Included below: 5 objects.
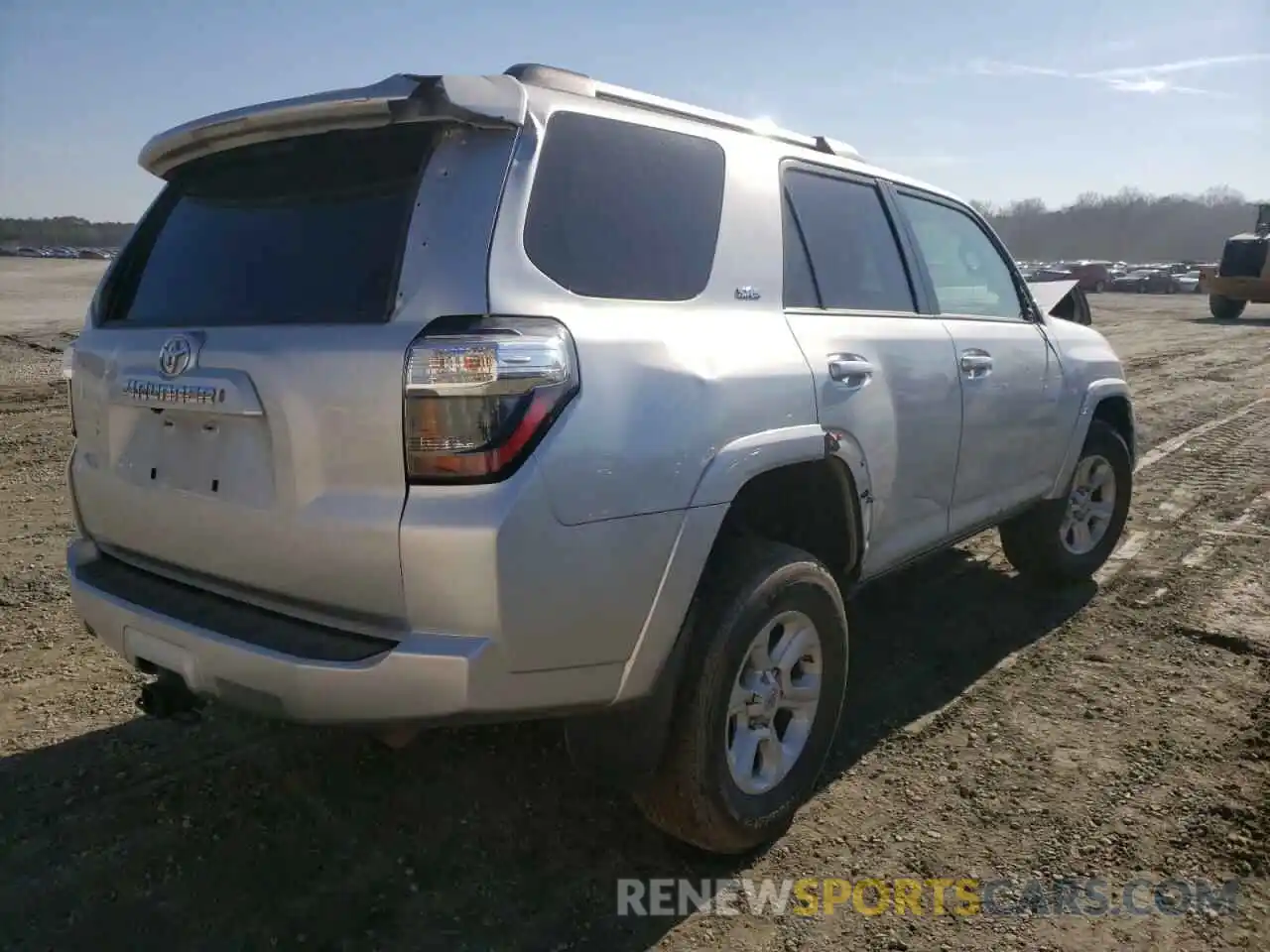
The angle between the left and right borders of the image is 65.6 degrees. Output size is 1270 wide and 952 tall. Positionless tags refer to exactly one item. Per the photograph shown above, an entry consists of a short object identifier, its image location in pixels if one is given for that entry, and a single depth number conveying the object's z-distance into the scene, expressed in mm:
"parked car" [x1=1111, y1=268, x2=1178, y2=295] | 42781
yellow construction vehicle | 24812
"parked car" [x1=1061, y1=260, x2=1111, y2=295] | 45062
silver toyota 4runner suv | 2051
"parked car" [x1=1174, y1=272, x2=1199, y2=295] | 42094
